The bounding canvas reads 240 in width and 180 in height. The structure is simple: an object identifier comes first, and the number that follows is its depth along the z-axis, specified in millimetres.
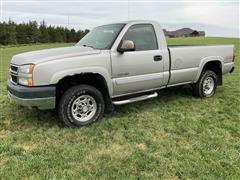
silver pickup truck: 3034
